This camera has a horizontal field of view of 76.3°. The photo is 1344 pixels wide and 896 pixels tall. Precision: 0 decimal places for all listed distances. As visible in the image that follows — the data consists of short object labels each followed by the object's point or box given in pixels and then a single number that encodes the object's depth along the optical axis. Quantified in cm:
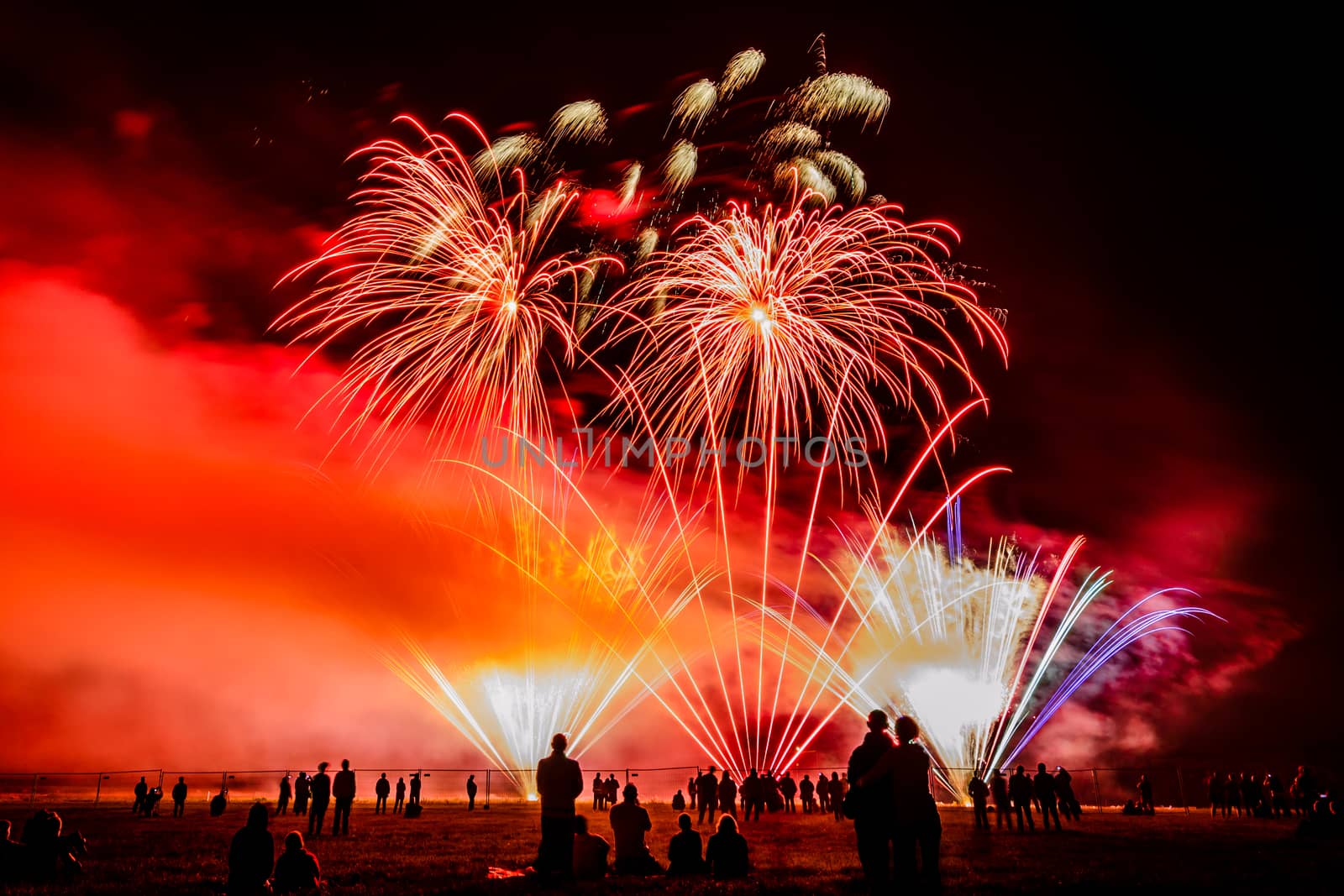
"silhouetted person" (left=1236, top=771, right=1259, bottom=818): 3081
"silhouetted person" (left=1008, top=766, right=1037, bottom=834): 2280
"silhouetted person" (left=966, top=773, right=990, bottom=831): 2375
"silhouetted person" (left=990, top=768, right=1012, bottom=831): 2419
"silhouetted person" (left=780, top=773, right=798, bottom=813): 3400
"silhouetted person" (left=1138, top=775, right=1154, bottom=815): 3209
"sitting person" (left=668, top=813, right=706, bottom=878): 1227
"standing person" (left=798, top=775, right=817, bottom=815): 3491
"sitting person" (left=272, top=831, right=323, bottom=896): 1021
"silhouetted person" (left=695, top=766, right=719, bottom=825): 2497
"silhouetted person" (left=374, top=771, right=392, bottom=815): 3186
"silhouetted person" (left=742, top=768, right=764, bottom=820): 2706
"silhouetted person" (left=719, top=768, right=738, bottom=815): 2453
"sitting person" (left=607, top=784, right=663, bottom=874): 1234
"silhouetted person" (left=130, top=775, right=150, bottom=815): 2822
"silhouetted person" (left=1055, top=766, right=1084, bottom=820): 2521
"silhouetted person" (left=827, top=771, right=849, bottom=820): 2888
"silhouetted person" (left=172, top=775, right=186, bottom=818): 2781
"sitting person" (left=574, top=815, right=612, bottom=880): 1152
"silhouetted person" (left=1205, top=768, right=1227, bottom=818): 3300
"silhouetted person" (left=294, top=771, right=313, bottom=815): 2620
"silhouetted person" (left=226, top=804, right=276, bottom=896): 974
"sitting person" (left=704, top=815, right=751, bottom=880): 1201
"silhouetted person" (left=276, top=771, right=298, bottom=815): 2672
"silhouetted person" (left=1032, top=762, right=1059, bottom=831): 2297
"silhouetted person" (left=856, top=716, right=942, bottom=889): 895
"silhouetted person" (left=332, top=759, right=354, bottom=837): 1998
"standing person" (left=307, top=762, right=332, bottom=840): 1959
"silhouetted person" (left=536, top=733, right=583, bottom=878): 1109
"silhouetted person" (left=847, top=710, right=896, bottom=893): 915
